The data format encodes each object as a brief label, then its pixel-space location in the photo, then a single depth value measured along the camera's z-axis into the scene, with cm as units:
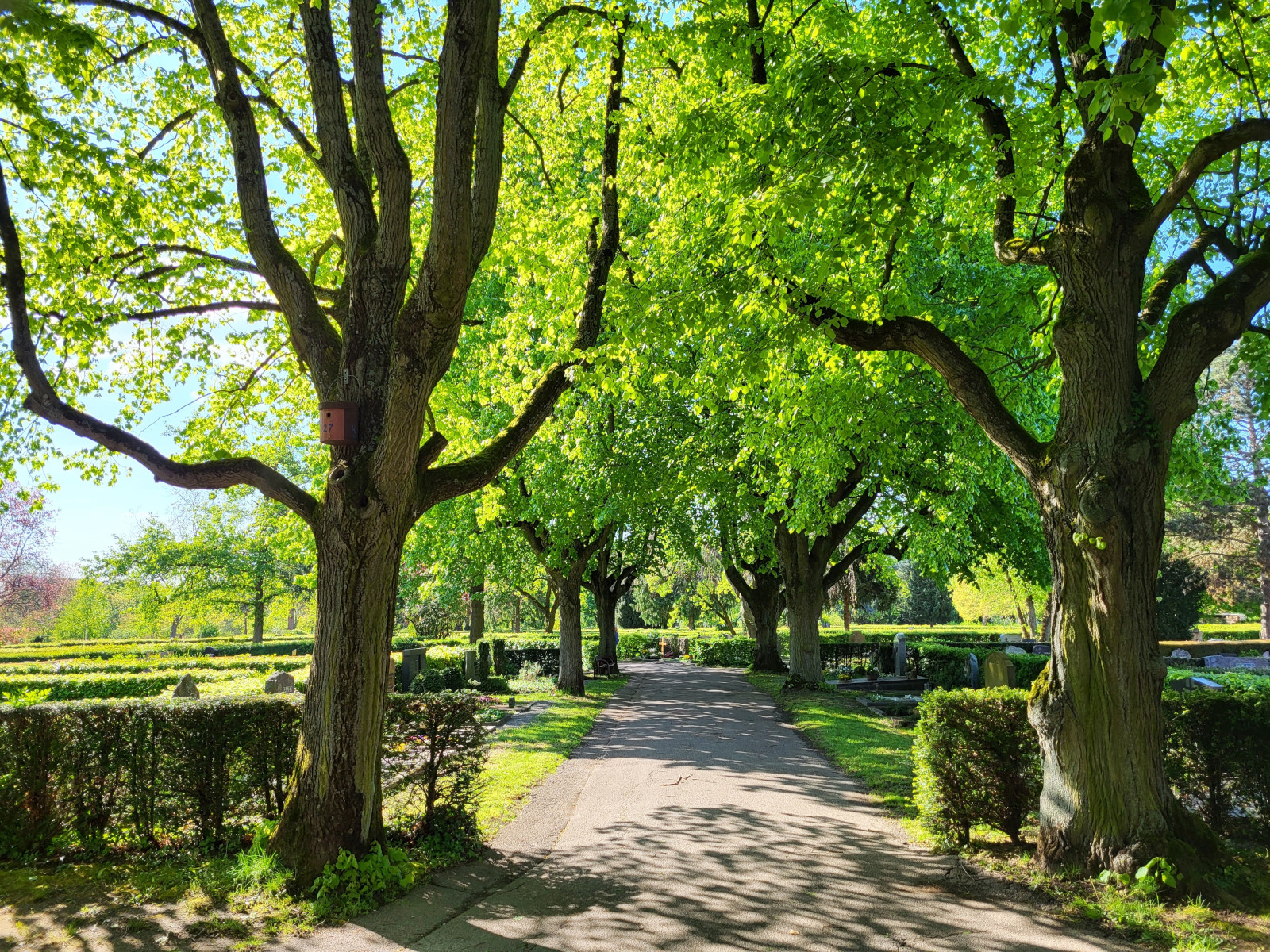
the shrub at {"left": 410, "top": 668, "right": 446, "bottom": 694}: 1842
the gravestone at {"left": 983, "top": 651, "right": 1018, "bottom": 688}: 1355
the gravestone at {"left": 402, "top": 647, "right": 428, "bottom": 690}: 1866
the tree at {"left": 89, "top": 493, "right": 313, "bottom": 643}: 4166
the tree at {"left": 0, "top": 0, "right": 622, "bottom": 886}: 608
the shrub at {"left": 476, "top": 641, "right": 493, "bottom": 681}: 2209
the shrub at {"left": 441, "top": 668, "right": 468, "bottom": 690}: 1912
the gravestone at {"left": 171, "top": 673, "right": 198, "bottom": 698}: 1187
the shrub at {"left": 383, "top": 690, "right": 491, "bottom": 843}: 705
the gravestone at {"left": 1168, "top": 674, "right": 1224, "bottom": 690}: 1296
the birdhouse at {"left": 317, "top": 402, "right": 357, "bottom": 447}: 618
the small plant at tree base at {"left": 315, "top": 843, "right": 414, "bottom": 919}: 554
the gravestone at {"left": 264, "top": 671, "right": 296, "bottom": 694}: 1353
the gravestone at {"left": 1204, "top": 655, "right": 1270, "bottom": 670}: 2197
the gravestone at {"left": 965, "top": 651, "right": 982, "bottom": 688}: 1976
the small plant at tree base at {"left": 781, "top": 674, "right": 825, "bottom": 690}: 1986
